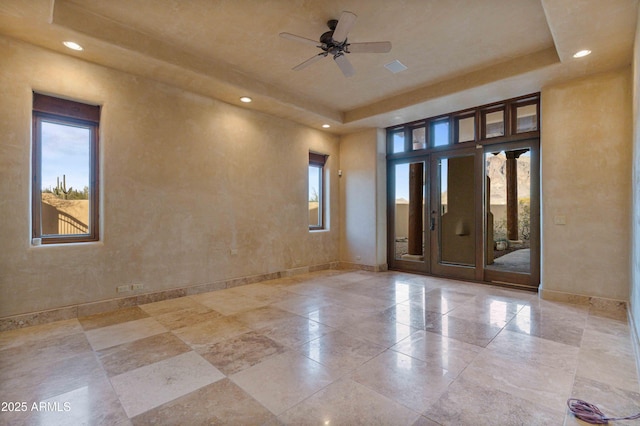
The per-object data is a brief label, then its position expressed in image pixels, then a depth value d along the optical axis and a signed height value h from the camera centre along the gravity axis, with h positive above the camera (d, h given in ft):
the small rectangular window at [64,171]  11.50 +1.77
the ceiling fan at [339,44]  10.01 +6.14
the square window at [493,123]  16.85 +5.21
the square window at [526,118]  15.64 +5.11
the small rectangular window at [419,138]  20.04 +5.19
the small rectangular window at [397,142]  21.25 +5.18
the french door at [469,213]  16.56 +0.03
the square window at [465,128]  17.89 +5.19
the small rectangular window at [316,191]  21.98 +1.72
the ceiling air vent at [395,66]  13.76 +6.94
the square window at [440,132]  18.97 +5.23
